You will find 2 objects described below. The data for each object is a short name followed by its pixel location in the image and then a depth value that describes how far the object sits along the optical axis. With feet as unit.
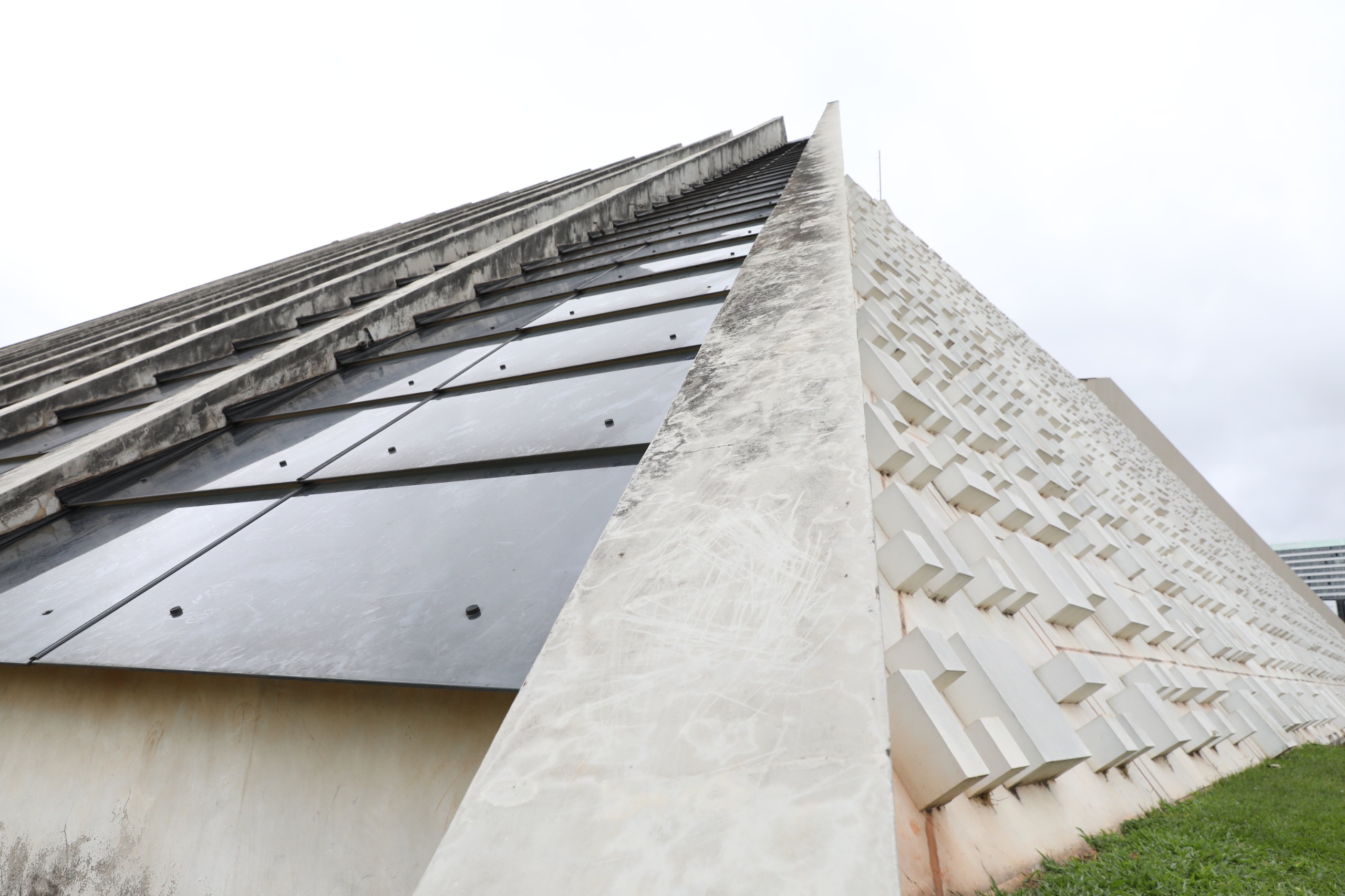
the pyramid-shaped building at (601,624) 3.21
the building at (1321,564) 390.42
